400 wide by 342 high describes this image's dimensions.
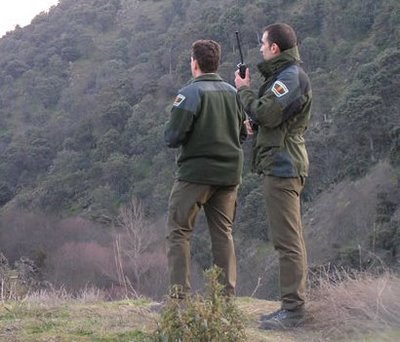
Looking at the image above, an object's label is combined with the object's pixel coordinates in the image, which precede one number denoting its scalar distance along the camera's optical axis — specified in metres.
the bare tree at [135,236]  28.35
